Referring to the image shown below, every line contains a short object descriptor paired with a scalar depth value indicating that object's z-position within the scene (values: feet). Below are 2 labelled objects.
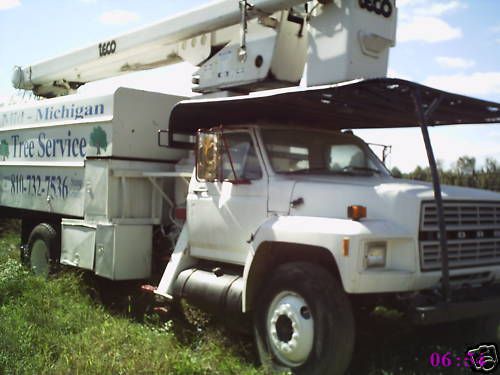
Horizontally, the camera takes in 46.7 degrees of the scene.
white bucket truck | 14.98
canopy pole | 14.39
